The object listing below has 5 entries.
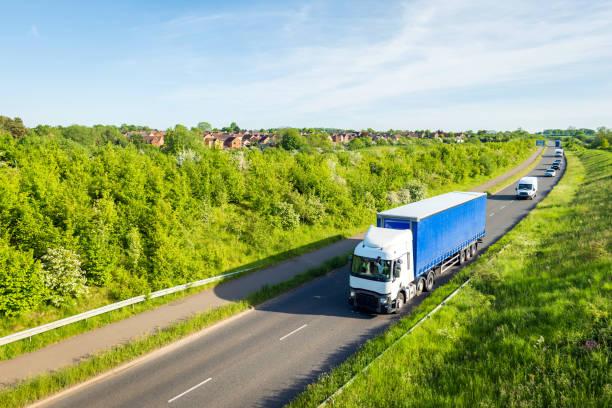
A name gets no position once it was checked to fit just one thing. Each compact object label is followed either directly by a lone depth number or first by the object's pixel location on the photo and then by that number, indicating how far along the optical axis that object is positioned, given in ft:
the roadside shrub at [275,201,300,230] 81.82
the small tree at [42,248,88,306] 45.11
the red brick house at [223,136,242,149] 442.50
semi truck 43.83
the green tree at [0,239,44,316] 40.83
